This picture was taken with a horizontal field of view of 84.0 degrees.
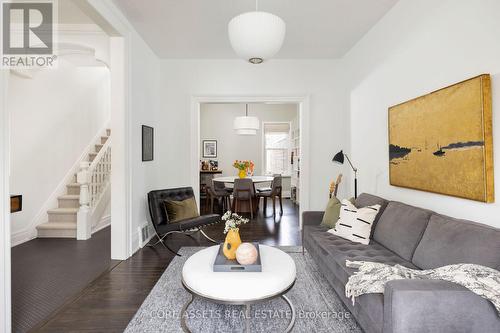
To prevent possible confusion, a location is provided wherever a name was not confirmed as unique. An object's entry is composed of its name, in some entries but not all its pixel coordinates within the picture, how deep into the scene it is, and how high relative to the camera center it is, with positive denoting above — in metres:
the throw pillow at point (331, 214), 3.15 -0.52
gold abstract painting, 1.94 +0.22
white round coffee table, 1.71 -0.73
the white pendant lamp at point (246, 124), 6.25 +1.01
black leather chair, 3.65 -0.69
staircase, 4.33 -0.52
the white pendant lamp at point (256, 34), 1.99 +1.00
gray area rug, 2.01 -1.13
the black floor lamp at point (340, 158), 4.04 +0.15
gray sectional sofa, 1.37 -0.66
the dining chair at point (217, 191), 6.04 -0.48
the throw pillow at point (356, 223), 2.69 -0.55
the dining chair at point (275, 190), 5.82 -0.46
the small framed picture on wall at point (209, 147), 8.77 +0.70
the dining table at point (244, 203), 6.03 -0.76
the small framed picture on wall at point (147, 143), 4.04 +0.40
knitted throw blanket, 1.38 -0.64
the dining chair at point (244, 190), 5.58 -0.42
